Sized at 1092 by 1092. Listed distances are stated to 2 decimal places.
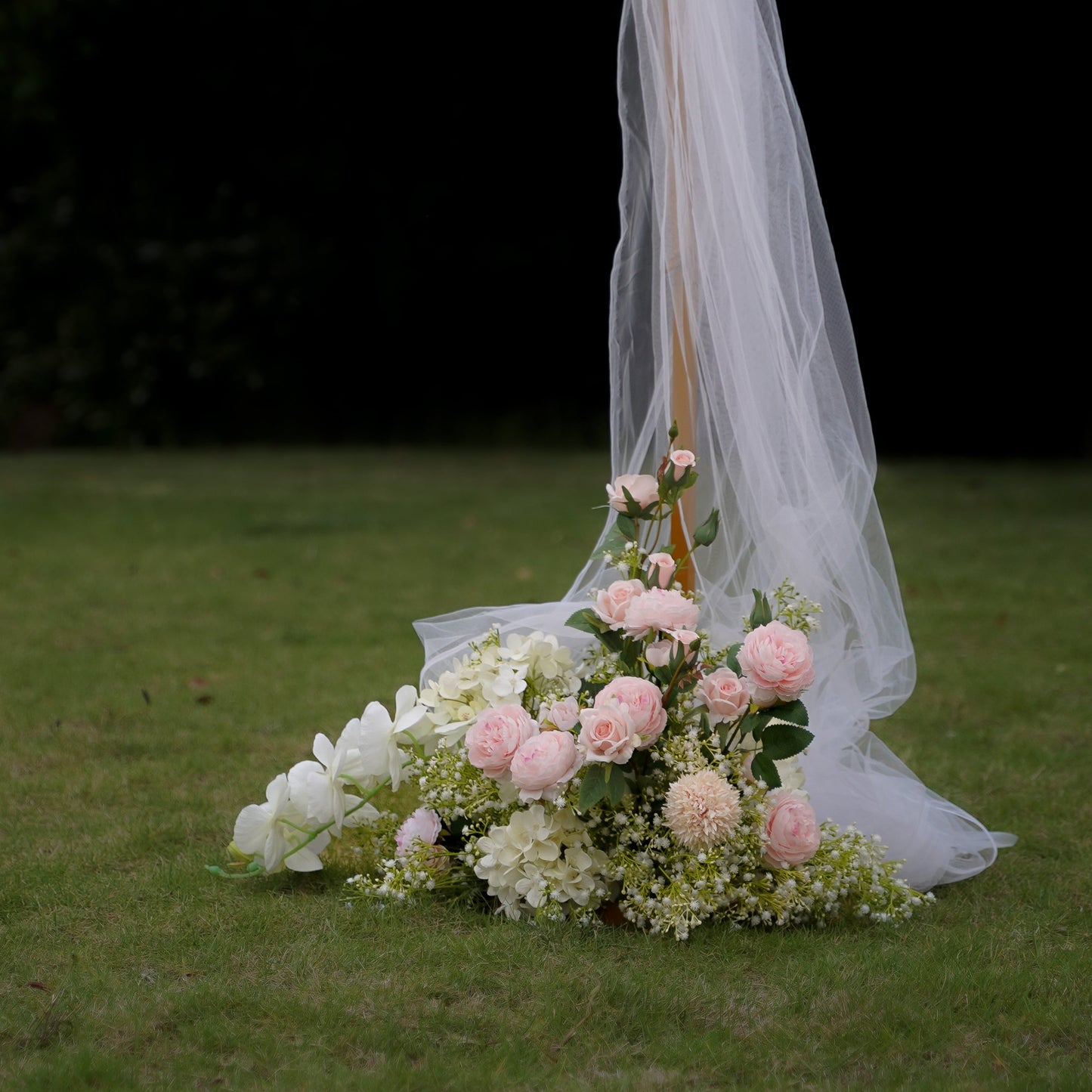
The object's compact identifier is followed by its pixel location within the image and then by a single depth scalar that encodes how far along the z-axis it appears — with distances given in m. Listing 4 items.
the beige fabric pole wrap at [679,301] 3.15
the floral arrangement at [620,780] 2.80
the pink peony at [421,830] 3.10
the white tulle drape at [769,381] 3.10
